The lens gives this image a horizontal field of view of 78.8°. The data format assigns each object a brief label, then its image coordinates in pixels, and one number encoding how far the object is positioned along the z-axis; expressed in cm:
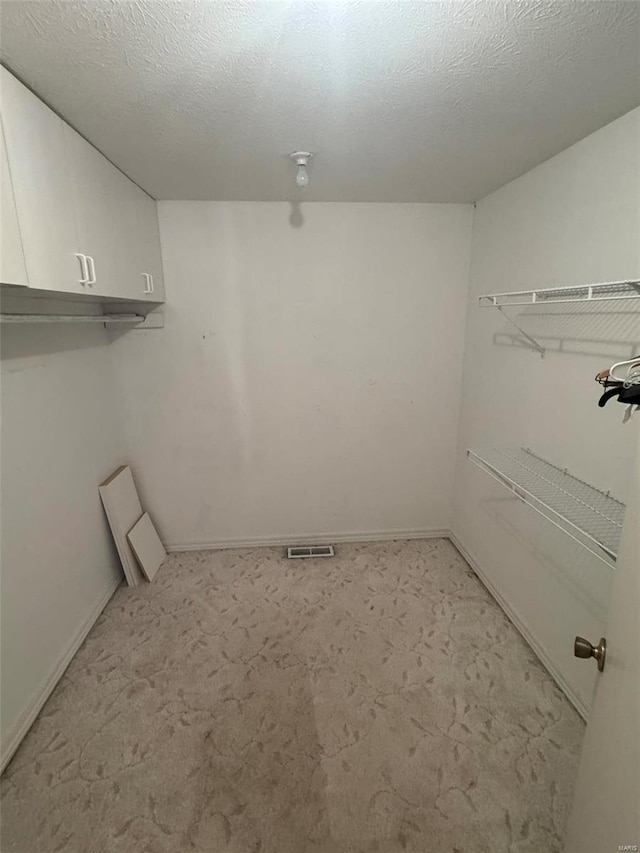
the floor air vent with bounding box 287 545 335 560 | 288
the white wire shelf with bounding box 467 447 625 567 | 137
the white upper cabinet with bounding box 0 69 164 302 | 119
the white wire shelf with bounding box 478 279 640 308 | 115
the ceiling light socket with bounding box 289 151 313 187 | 171
